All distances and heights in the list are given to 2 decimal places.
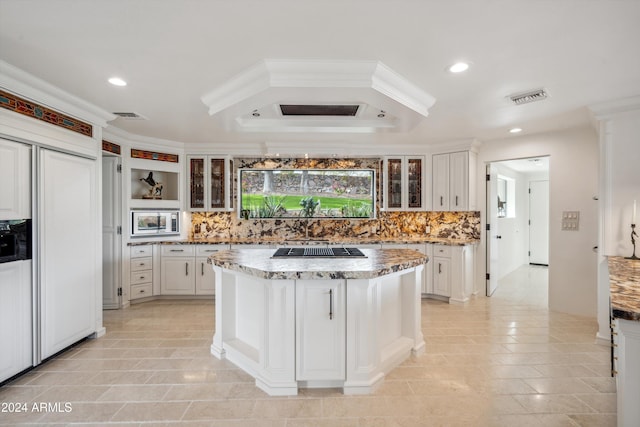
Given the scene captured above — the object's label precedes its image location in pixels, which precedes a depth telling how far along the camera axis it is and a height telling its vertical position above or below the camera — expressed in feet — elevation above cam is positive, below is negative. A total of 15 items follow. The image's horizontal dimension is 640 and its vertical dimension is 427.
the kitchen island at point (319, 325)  7.45 -2.77
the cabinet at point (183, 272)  15.34 -2.94
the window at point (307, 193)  17.65 +1.17
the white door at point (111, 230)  13.89 -0.75
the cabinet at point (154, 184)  14.99 +1.55
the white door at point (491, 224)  15.85 -0.58
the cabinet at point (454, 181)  15.66 +1.67
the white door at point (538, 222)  24.93 -0.75
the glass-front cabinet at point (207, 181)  16.62 +1.76
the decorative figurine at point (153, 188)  15.83 +1.34
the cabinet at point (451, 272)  14.88 -2.96
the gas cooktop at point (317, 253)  9.46 -1.28
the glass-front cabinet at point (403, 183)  16.99 +1.67
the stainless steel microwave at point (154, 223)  14.75 -0.46
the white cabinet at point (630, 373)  4.48 -2.38
